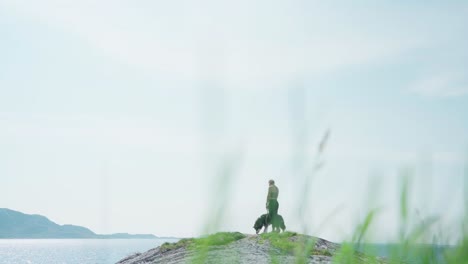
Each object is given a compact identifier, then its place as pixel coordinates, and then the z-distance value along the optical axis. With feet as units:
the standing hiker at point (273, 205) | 52.59
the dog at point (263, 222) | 61.61
